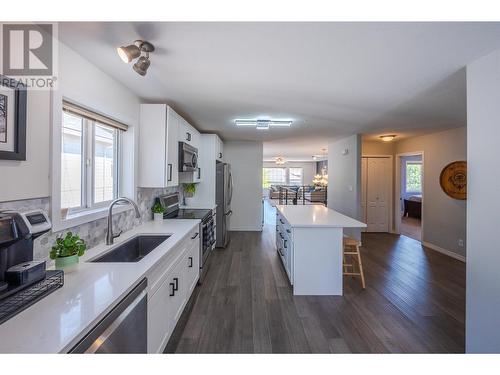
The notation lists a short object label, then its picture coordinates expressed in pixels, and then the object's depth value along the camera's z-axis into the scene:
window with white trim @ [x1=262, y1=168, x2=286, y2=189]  15.15
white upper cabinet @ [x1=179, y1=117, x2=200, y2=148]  3.26
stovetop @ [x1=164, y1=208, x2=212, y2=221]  3.30
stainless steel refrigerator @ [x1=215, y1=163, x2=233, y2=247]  4.61
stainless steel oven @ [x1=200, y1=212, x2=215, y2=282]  3.17
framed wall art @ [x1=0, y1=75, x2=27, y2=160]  1.18
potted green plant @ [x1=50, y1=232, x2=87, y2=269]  1.41
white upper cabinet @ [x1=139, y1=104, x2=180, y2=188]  2.67
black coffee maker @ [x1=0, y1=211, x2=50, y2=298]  1.05
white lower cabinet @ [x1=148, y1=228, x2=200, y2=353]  1.59
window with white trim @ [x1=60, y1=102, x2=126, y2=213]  1.80
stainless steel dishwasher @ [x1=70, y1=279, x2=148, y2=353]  0.95
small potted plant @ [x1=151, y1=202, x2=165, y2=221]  3.00
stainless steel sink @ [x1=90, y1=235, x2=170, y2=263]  1.92
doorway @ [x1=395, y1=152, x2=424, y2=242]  5.90
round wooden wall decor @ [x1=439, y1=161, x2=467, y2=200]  4.14
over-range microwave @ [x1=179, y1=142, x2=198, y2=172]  3.21
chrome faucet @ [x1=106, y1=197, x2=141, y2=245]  1.91
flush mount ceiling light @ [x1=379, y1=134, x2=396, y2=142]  5.02
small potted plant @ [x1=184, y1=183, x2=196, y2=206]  4.40
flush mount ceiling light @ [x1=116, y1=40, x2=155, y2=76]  1.43
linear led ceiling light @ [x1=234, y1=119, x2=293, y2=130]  3.70
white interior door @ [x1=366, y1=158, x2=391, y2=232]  6.04
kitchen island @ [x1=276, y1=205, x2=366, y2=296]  2.83
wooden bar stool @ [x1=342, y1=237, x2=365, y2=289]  3.07
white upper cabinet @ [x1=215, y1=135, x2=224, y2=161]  4.65
